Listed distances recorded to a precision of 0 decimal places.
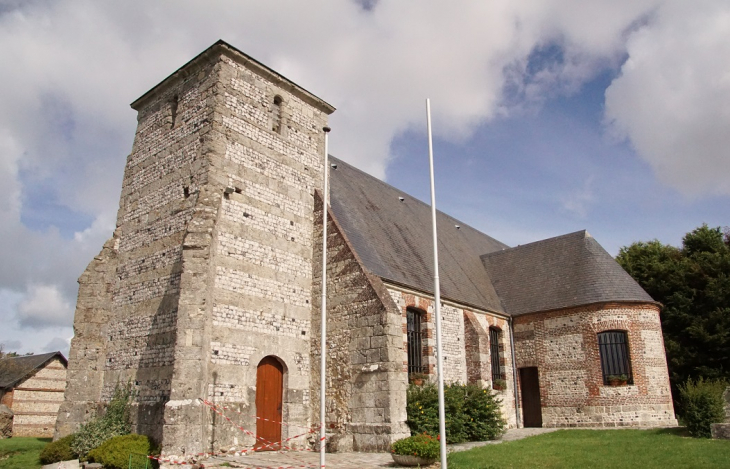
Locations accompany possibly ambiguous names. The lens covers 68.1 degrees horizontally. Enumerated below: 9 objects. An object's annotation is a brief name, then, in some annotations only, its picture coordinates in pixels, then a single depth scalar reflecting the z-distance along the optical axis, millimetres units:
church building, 12781
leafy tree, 23109
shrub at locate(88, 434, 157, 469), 11234
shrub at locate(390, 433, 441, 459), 10172
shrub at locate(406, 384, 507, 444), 13469
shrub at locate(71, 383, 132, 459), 12852
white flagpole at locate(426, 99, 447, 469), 8680
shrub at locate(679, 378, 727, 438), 13906
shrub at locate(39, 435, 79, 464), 12914
